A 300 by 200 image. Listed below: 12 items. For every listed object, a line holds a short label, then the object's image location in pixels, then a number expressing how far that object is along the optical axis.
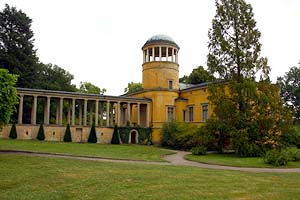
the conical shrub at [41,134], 41.38
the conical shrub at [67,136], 43.03
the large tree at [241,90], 30.47
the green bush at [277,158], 23.00
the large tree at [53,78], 58.00
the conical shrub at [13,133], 40.00
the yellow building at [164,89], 48.72
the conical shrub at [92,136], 44.84
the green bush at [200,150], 31.58
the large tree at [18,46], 50.31
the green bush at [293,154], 24.81
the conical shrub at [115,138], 46.06
